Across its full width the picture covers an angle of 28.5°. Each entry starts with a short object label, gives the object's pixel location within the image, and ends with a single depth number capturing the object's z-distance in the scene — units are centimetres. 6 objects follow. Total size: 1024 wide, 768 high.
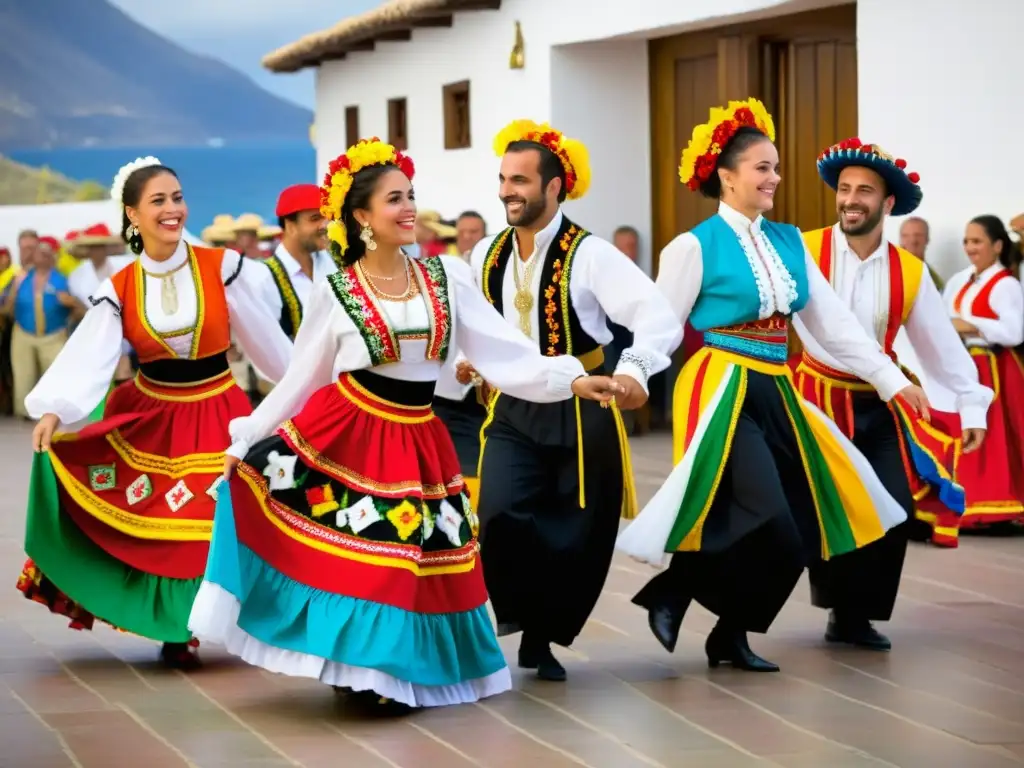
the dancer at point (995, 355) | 1048
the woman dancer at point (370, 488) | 590
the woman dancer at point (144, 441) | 693
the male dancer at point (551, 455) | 654
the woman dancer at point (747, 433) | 657
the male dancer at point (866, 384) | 716
